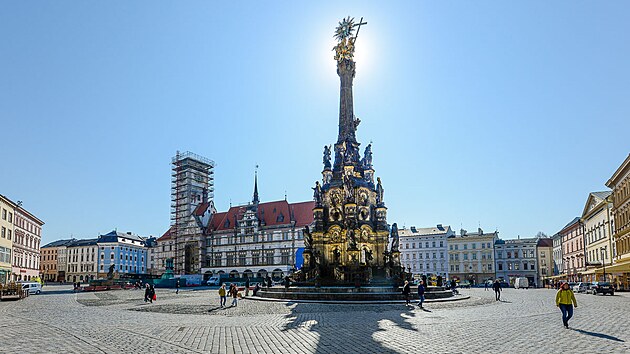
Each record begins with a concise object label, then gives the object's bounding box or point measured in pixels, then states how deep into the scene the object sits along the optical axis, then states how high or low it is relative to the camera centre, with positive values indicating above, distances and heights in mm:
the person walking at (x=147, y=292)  32228 -2520
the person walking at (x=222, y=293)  27078 -2213
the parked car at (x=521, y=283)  70250 -4870
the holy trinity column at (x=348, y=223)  37344 +1945
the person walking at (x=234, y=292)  27031 -2258
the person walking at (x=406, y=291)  25892 -2121
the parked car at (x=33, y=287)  47991 -3271
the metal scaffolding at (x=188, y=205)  99875 +8956
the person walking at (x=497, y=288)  33678 -2639
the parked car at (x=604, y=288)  41688 -3364
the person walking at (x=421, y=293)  25188 -2165
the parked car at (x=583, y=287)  49156 -3846
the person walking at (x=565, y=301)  15953 -1669
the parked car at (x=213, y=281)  79312 -4636
